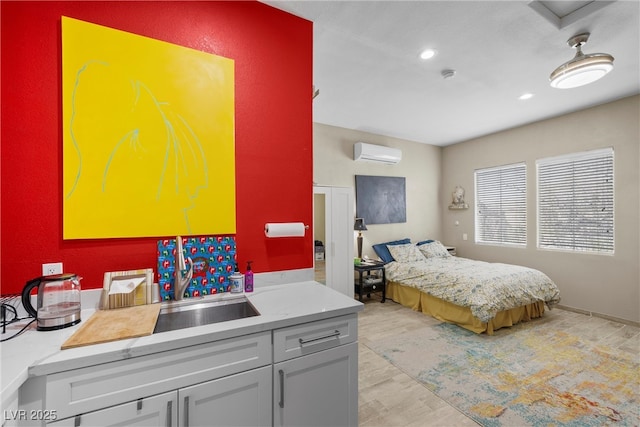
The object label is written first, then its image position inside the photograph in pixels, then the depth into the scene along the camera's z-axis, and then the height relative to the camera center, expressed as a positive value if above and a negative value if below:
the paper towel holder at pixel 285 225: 1.89 -0.10
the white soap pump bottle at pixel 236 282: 1.74 -0.44
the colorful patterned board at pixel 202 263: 1.63 -0.31
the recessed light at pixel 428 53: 2.47 +1.41
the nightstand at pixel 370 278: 4.38 -1.08
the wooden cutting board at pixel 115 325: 1.09 -0.49
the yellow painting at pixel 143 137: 1.47 +0.43
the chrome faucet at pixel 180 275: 1.59 -0.36
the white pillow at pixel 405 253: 4.75 -0.71
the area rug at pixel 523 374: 2.02 -1.44
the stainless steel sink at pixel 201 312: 1.45 -0.55
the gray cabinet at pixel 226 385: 1.00 -0.71
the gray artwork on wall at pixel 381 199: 4.87 +0.23
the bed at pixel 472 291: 3.26 -1.02
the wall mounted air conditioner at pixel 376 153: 4.67 +1.00
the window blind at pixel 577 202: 3.74 +0.13
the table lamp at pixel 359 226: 4.57 -0.23
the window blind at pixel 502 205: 4.66 +0.11
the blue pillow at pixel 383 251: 4.81 -0.69
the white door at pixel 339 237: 4.06 -0.37
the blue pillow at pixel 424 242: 5.25 -0.58
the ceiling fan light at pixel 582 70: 2.23 +1.16
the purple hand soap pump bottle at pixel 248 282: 1.80 -0.45
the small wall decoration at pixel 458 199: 5.48 +0.24
